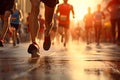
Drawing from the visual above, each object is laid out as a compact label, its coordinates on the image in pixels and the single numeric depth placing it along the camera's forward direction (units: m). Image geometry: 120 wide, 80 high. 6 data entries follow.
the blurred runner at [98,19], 20.16
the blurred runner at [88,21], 21.92
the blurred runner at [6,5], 7.78
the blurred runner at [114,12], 17.08
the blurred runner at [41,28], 25.50
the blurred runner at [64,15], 16.91
